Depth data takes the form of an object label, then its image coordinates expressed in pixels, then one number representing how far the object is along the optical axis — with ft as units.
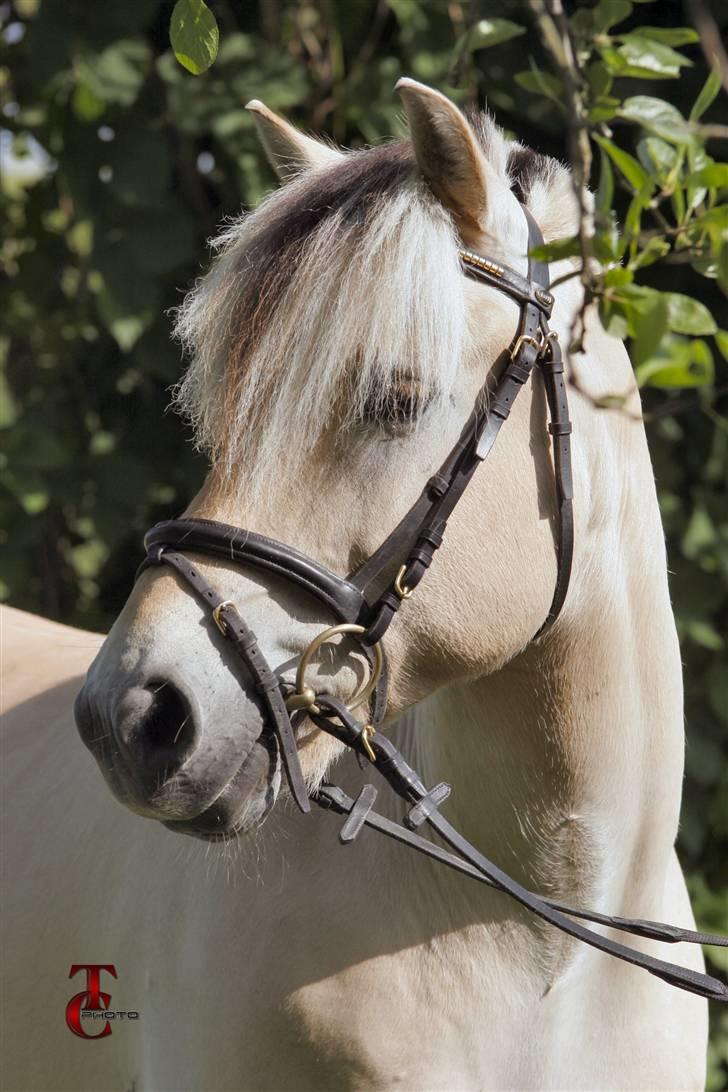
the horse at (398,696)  12.81
